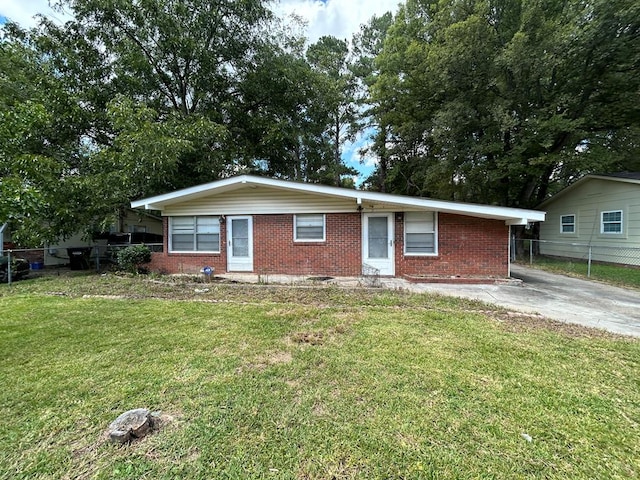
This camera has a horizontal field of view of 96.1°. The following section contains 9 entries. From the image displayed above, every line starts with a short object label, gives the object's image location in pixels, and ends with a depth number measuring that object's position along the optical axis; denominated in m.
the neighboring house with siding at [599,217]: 11.74
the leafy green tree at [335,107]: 18.84
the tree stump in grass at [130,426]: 2.07
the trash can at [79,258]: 12.04
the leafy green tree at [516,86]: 11.87
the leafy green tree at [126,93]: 9.66
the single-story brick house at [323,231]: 8.53
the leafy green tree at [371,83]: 20.55
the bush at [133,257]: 9.46
